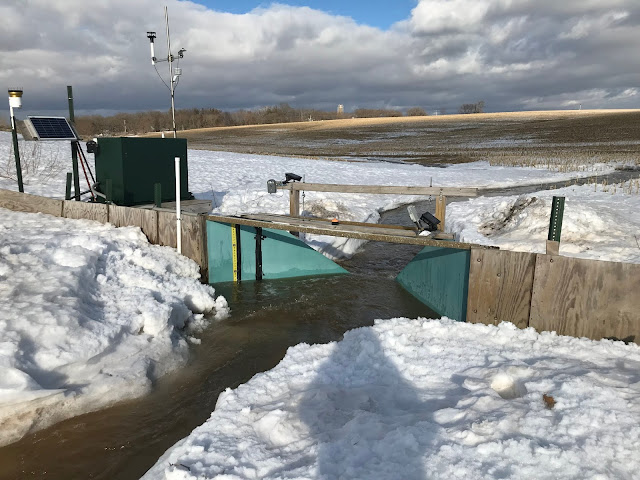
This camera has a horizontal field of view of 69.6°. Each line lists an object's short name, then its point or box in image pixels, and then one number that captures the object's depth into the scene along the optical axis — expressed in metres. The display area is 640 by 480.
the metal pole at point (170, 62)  12.00
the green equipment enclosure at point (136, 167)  10.09
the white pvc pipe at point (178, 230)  9.00
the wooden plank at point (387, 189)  8.80
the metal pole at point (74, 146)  10.52
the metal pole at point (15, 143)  10.29
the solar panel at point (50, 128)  9.74
